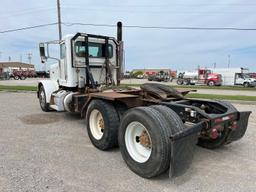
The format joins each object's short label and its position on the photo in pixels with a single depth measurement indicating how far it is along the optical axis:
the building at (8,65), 55.34
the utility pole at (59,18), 21.38
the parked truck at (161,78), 46.23
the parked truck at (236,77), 33.67
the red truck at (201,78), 34.84
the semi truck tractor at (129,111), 3.12
